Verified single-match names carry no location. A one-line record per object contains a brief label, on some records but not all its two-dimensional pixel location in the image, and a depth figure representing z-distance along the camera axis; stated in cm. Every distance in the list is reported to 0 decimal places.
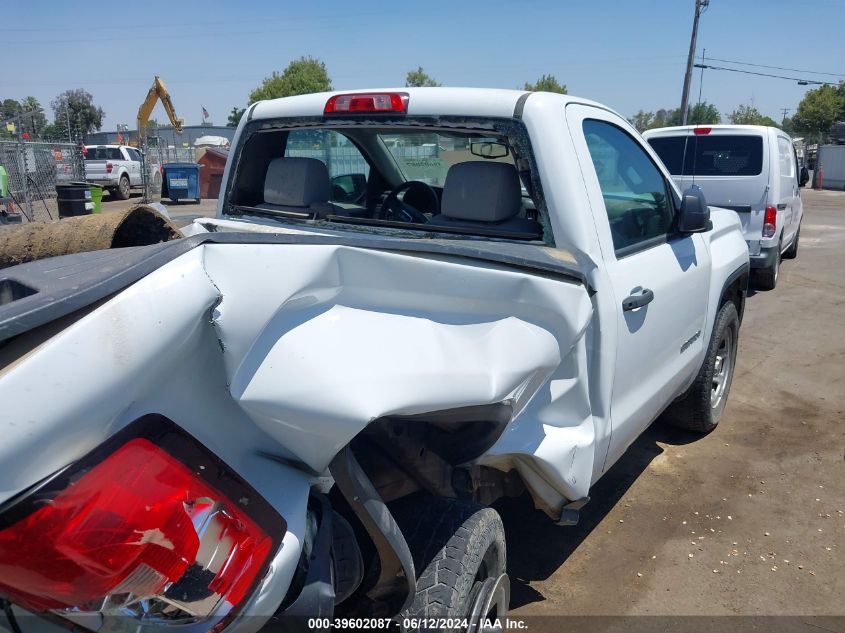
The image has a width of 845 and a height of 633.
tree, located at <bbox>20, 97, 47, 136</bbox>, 1831
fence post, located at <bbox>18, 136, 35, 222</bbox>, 1683
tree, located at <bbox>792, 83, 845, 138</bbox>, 5028
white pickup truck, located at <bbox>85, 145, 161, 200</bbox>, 2395
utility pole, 3272
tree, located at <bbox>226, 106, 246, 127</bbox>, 5747
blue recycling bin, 2200
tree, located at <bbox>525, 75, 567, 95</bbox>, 5112
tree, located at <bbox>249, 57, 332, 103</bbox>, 4916
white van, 845
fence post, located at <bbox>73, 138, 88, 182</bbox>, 2050
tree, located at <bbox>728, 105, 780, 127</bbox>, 6045
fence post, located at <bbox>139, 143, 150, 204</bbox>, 2367
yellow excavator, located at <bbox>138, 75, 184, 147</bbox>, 2717
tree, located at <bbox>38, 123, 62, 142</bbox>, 6149
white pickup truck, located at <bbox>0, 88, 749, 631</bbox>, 125
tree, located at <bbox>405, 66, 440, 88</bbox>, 4716
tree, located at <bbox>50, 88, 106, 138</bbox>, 6512
